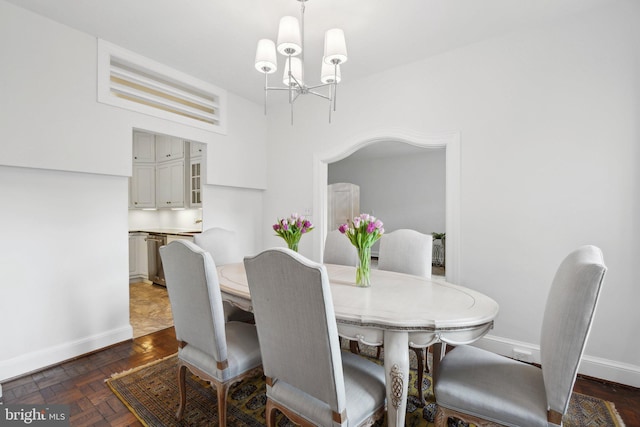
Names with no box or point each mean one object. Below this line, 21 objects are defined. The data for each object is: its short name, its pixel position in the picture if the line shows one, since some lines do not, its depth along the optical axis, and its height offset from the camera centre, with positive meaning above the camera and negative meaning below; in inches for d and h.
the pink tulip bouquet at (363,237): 72.3 -6.2
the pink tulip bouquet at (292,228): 92.5 -5.2
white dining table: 51.2 -19.1
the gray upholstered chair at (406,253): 94.9 -13.7
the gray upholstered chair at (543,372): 41.8 -28.7
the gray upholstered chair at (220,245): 108.0 -12.5
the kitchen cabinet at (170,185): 194.2 +17.4
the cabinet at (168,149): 194.2 +40.8
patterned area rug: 69.4 -48.1
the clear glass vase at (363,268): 74.2 -14.1
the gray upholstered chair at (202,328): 59.4 -24.3
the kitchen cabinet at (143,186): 209.2 +17.1
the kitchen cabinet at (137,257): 194.7 -29.8
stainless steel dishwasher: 183.3 -29.4
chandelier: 76.4 +42.6
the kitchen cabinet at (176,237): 168.4 -14.6
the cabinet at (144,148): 210.7 +43.9
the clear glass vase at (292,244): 94.0 -10.4
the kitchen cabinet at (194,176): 184.7 +21.5
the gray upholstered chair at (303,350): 44.3 -21.9
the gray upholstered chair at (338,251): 112.8 -15.1
